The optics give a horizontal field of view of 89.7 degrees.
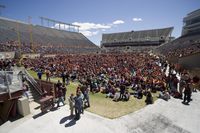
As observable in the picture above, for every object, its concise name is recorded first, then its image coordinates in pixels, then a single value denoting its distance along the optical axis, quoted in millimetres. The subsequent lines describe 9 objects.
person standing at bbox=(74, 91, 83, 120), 5694
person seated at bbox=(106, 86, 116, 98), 8049
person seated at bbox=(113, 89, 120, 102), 7583
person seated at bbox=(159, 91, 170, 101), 7551
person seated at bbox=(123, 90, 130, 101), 7598
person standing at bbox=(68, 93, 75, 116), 5811
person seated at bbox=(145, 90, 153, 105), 7114
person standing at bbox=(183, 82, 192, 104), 7201
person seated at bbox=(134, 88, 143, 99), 7880
